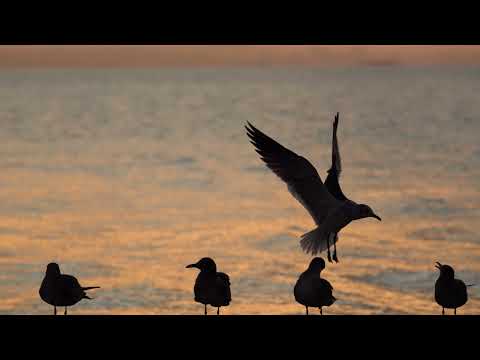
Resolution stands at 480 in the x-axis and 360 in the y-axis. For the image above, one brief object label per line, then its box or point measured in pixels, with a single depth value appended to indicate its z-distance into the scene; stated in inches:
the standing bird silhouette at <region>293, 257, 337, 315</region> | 460.1
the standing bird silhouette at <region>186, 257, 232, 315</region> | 502.9
